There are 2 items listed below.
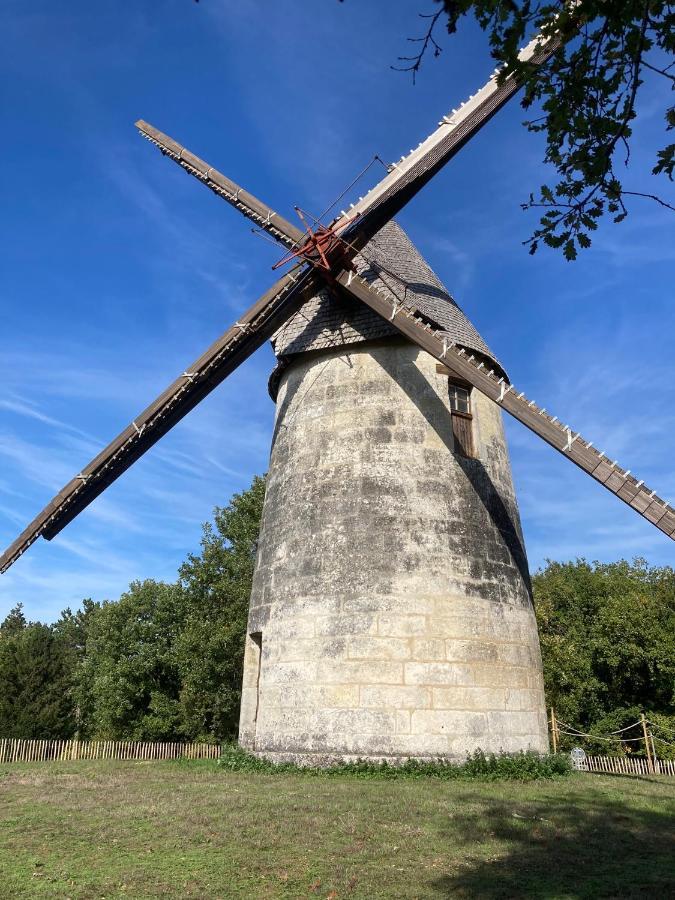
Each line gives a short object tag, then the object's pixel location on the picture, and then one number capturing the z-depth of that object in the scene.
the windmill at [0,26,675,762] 11.12
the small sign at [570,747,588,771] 18.17
